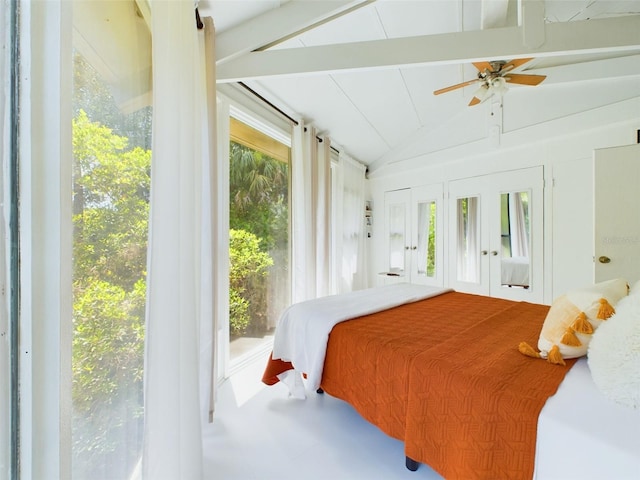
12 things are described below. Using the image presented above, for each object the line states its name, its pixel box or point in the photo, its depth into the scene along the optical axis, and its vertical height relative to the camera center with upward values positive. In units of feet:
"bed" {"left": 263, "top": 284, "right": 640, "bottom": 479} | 2.87 -1.82
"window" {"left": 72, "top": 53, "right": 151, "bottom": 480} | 2.29 -0.32
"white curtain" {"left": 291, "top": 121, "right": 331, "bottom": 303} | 9.32 +0.77
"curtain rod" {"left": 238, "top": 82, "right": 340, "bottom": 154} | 7.53 +3.98
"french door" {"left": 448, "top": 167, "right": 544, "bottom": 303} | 9.96 +0.12
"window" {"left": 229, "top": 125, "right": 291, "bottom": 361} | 7.97 +0.06
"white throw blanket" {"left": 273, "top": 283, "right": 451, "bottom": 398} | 5.31 -1.73
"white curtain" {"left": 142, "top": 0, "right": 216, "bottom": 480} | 3.00 -0.21
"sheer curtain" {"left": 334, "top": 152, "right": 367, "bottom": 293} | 12.14 +0.58
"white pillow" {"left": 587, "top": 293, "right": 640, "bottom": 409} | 2.72 -1.21
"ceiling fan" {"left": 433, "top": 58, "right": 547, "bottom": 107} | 6.99 +3.99
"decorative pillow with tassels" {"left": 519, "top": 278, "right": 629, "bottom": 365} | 3.57 -1.09
